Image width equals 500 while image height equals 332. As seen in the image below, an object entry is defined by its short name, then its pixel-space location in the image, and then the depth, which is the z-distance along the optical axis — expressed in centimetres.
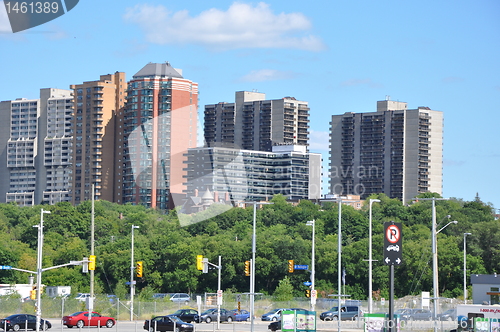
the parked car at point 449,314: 6720
